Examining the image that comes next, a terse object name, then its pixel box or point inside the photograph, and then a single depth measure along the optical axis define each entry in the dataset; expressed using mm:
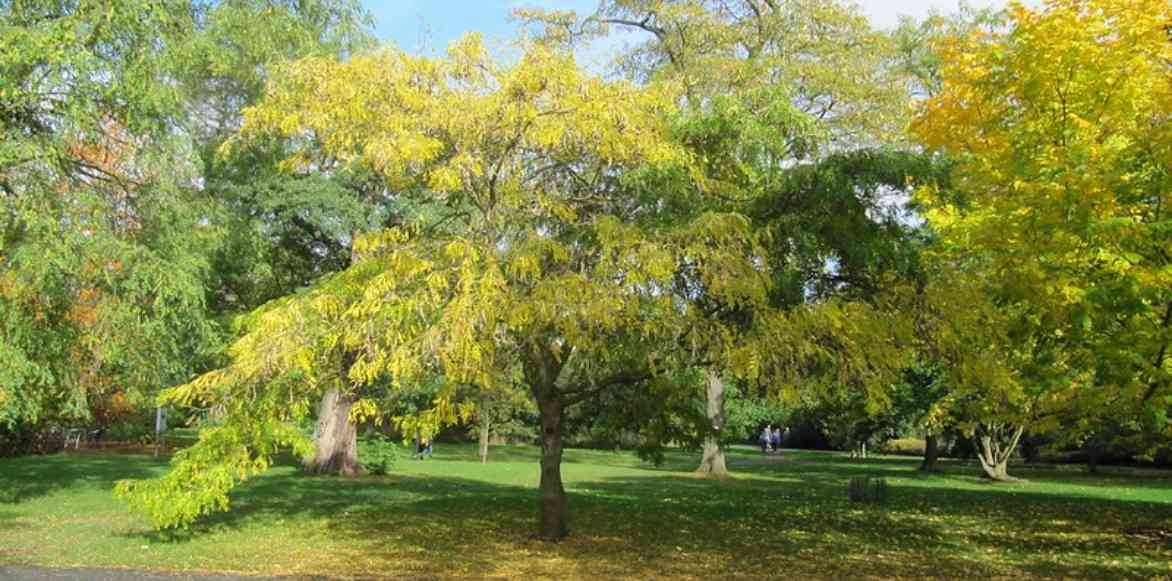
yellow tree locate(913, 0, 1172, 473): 8789
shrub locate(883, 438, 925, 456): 51688
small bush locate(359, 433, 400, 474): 24984
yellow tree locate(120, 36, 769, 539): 9180
